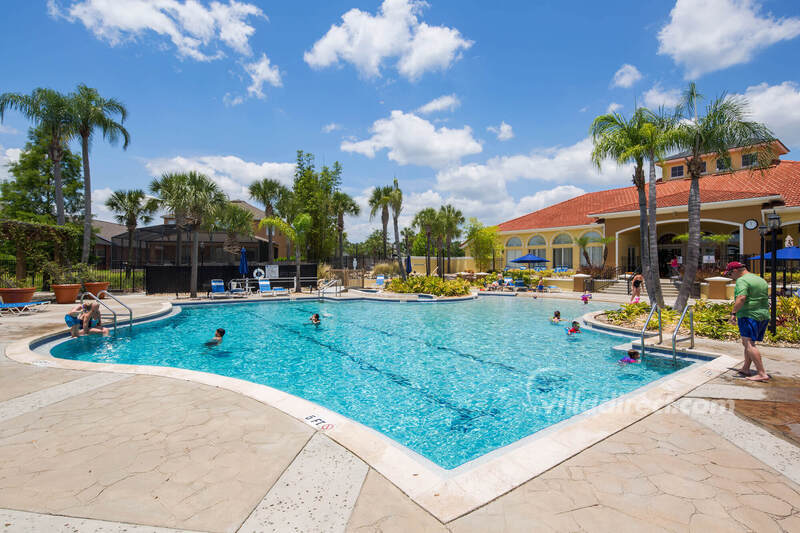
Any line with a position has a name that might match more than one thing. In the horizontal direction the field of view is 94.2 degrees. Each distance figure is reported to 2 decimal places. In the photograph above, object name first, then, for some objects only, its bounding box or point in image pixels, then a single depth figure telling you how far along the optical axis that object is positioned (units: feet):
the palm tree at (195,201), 53.83
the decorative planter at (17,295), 39.81
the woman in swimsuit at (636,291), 42.38
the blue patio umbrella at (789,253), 44.80
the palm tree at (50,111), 58.49
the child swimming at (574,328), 34.42
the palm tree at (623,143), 39.65
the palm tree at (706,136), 33.50
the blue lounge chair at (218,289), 55.16
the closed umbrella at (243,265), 62.80
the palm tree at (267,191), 112.78
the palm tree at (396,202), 98.58
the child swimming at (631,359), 24.38
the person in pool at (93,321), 28.96
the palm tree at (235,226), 99.09
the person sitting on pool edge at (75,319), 28.32
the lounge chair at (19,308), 37.44
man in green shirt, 17.24
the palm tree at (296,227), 66.90
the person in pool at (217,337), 30.04
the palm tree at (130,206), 90.17
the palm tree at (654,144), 37.83
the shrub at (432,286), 64.03
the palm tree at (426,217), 118.62
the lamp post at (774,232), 25.03
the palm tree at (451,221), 120.37
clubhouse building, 66.59
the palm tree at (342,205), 110.63
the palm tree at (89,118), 60.13
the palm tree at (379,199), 106.01
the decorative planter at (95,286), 50.46
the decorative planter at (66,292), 47.50
